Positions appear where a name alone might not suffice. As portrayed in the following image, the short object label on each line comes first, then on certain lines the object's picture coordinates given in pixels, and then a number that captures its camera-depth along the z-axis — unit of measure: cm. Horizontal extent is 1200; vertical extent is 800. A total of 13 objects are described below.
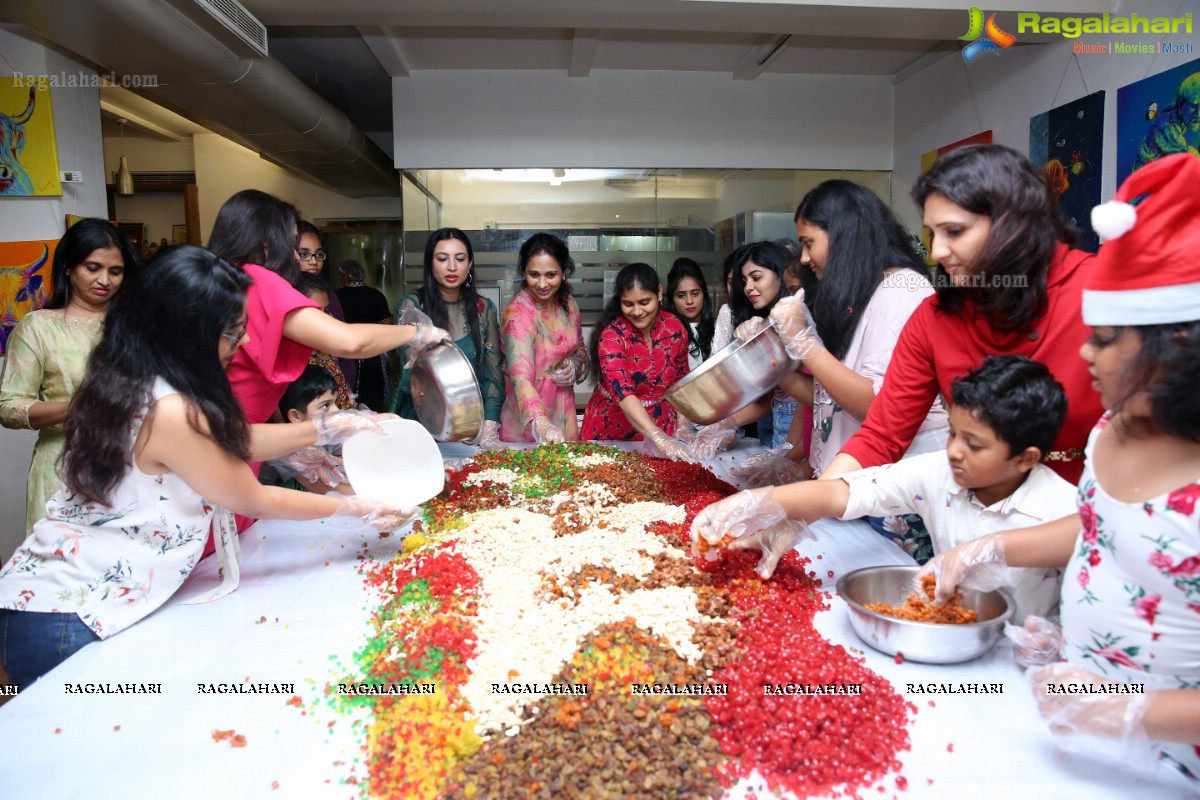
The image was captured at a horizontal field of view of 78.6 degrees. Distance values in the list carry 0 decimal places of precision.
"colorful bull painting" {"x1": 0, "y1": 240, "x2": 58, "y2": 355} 352
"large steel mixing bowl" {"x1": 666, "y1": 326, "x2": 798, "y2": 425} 203
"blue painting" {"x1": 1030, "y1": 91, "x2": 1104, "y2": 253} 348
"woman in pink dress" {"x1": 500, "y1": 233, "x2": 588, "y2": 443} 315
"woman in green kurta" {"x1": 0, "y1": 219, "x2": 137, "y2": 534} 246
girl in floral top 92
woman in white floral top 145
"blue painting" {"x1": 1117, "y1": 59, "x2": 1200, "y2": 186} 289
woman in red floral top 314
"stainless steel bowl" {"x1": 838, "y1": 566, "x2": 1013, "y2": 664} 126
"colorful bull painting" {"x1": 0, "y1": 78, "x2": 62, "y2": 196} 348
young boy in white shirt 136
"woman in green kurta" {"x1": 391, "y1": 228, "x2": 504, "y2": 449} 318
